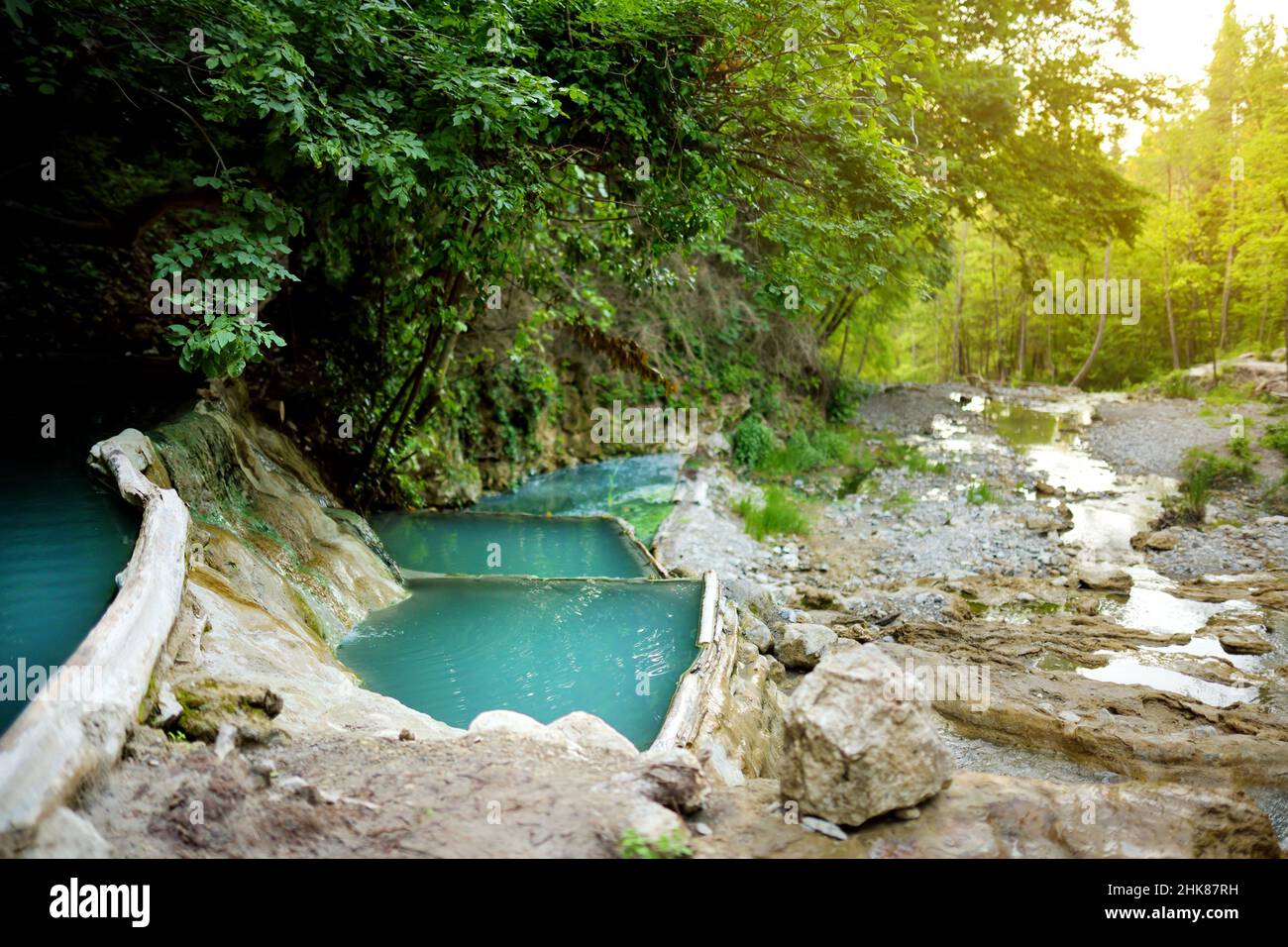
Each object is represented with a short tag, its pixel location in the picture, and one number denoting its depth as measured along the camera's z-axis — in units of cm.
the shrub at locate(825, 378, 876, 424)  2420
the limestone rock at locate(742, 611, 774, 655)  704
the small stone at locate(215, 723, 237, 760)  317
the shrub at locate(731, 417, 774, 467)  1788
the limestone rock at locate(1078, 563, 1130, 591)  923
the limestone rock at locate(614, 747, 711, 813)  307
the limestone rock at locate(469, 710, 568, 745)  373
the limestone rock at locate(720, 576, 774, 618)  794
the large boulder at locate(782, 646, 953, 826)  288
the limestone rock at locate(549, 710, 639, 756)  384
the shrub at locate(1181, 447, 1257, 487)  1441
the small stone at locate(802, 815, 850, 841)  288
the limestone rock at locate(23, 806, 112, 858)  224
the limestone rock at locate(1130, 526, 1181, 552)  1086
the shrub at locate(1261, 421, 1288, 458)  1544
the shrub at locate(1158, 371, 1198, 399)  2798
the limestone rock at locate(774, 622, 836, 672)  702
